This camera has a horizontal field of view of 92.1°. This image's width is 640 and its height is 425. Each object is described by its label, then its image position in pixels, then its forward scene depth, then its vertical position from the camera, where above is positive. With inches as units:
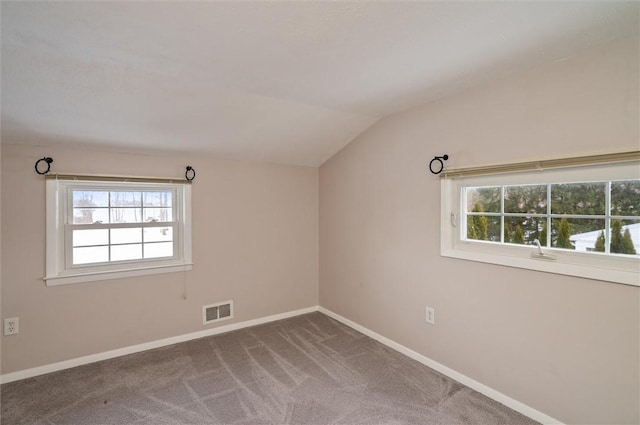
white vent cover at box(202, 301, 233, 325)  124.5 -41.7
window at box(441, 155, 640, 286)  64.9 -2.2
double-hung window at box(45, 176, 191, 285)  100.2 -6.6
